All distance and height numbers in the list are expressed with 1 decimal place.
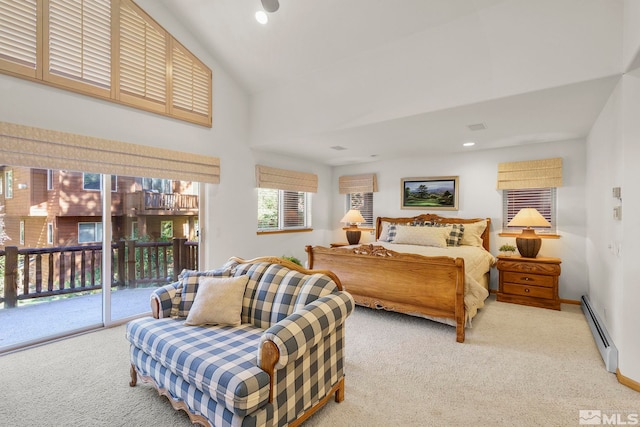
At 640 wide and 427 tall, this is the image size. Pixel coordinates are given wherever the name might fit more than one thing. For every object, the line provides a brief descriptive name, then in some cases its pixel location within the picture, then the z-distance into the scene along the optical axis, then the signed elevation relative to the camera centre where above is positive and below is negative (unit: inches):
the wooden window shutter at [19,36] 105.2 +60.1
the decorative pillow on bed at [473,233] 185.8 -12.9
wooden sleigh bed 122.0 -29.9
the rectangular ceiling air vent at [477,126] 139.9 +40.0
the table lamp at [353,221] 226.7 -7.5
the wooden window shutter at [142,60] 133.4 +68.0
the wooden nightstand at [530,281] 156.6 -36.1
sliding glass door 119.0 -17.3
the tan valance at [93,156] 107.2 +21.9
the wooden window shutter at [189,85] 152.9 +64.4
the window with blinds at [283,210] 210.7 +0.2
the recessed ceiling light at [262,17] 129.8 +82.6
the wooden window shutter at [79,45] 114.9 +64.4
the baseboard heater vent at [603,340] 95.9 -44.7
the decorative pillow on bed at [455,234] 185.6 -13.5
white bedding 127.0 -26.0
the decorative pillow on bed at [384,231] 213.7 -14.1
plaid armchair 60.7 -32.6
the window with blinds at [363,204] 245.9 +5.7
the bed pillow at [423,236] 182.7 -15.0
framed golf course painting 206.2 +13.2
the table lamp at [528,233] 162.1 -11.1
